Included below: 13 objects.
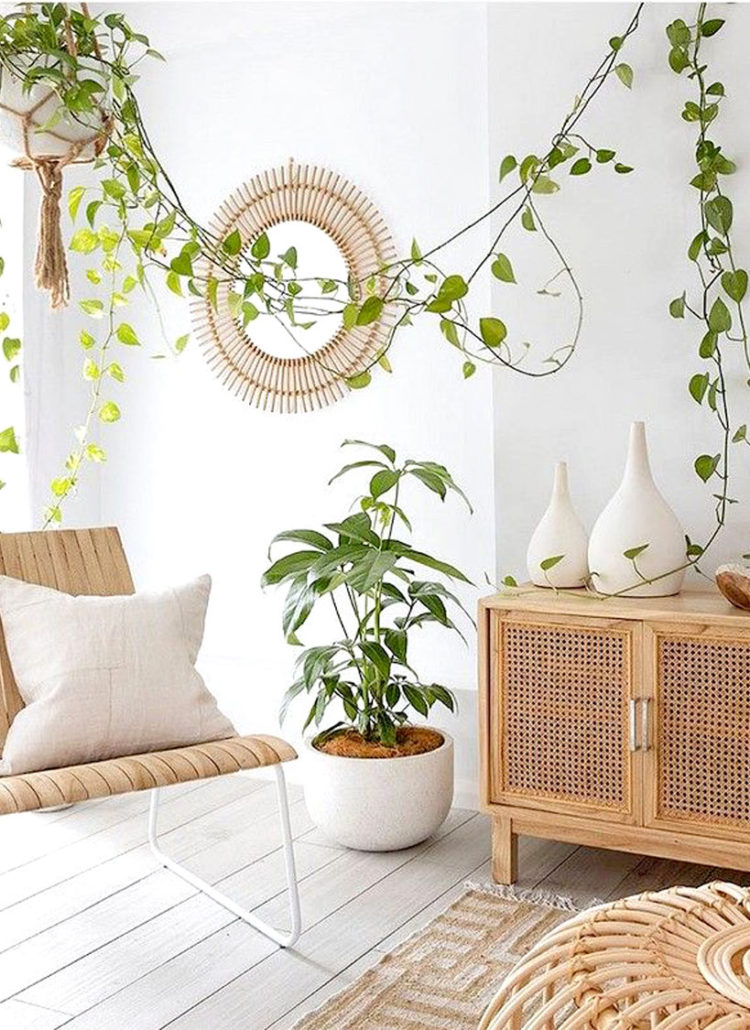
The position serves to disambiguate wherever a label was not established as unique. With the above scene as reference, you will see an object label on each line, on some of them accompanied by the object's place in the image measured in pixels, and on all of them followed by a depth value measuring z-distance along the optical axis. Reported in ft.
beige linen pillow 8.61
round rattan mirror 12.12
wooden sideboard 8.81
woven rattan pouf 4.47
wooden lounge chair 7.84
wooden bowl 8.77
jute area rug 7.60
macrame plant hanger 8.62
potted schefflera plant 9.99
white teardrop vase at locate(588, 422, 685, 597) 9.32
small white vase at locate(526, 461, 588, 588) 9.76
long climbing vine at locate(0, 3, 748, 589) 8.52
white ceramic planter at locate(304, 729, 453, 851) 10.15
